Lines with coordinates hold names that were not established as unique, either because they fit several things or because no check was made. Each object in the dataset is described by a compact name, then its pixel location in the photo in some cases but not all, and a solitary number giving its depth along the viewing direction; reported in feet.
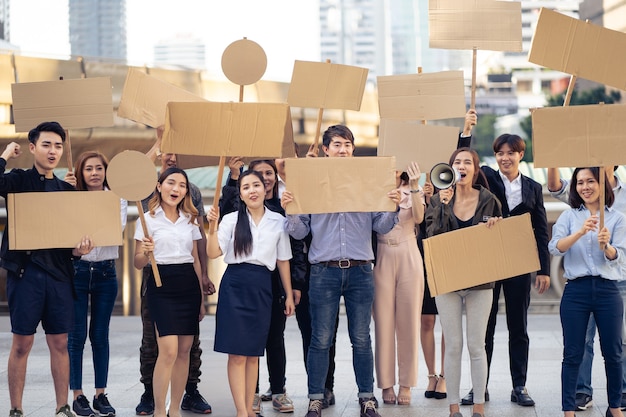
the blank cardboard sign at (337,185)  21.36
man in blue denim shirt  22.04
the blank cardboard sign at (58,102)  23.17
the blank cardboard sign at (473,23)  24.21
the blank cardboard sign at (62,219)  20.95
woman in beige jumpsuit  23.80
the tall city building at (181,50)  531.91
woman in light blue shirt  20.56
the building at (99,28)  409.45
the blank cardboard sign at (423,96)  24.11
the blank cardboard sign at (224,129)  21.34
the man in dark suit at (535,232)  23.70
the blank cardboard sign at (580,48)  21.67
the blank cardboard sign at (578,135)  20.75
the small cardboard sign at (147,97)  23.61
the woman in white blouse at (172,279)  21.29
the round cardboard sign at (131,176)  20.93
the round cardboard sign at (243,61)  22.35
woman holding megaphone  21.36
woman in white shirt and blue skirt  21.34
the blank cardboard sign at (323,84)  23.40
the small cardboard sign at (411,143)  23.13
